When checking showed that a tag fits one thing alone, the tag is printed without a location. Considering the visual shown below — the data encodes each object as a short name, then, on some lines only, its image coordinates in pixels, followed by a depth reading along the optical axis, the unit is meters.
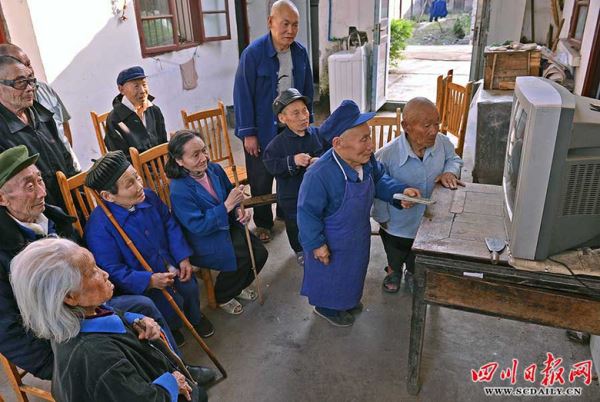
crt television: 1.33
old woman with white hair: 1.24
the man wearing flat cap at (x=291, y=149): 2.69
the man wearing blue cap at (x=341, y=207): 2.13
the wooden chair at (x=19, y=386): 1.89
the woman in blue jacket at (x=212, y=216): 2.38
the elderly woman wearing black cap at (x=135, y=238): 2.07
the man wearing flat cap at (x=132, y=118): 3.03
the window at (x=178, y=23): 5.36
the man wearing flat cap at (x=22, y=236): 1.63
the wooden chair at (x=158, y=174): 2.54
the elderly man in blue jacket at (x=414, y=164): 2.31
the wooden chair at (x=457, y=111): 3.62
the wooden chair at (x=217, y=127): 3.47
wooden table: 1.56
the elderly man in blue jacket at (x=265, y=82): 3.11
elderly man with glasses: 2.30
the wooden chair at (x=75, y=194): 2.18
